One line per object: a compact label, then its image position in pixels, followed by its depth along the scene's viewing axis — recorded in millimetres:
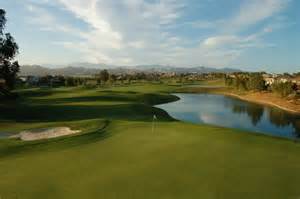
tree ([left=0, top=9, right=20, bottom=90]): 25755
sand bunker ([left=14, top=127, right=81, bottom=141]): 12204
